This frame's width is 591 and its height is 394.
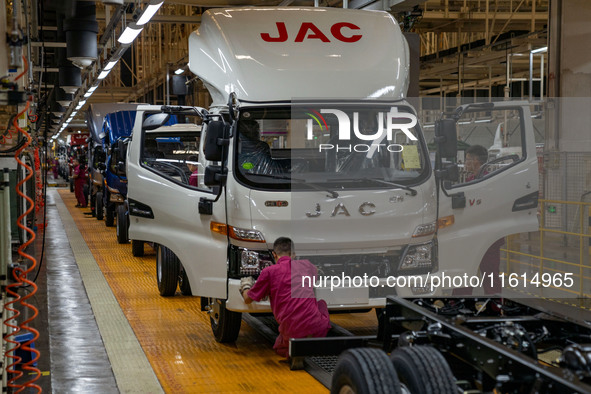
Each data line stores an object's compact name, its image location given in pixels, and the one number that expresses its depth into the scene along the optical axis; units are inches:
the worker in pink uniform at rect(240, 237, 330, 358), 253.9
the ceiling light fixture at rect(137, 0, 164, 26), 371.9
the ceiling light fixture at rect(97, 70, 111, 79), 698.6
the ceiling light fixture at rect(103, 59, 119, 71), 630.8
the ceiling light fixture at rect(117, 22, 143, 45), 444.8
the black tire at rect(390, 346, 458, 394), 152.3
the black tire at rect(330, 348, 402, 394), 155.1
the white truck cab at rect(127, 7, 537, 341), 264.2
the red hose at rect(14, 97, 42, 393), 206.9
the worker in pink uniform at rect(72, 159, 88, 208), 1067.1
